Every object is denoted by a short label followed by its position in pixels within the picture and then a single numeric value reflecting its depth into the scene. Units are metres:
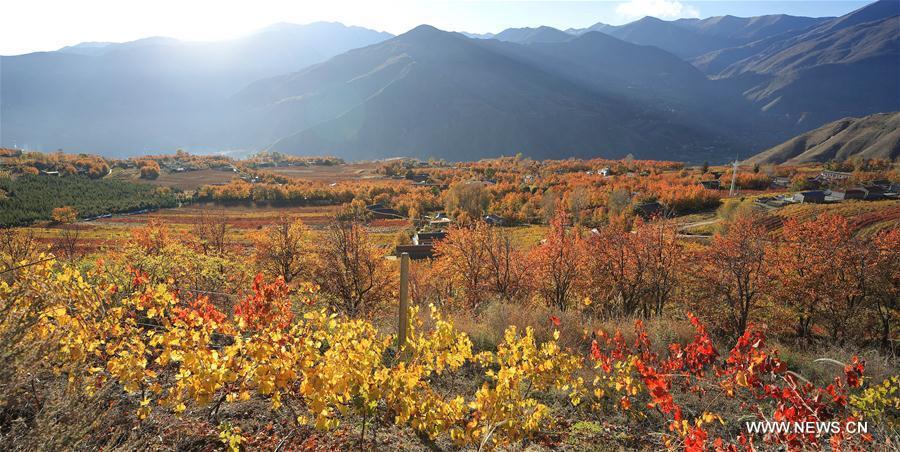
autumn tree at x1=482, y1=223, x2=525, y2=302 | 21.59
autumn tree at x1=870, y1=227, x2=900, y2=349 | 24.92
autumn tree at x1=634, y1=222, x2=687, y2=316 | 20.80
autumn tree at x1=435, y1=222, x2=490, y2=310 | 23.60
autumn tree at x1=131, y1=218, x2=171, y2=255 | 30.23
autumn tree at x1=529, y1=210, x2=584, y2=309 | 21.08
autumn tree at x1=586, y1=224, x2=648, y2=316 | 20.56
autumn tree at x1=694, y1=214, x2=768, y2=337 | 22.02
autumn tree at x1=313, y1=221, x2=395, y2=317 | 22.27
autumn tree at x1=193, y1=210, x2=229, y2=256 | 34.09
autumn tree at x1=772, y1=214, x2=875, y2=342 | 25.09
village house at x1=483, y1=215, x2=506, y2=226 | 71.71
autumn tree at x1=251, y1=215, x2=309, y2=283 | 27.34
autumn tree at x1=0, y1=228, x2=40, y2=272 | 15.05
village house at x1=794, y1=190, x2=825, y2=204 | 65.12
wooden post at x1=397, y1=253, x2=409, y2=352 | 8.31
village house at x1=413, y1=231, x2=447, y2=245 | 57.22
